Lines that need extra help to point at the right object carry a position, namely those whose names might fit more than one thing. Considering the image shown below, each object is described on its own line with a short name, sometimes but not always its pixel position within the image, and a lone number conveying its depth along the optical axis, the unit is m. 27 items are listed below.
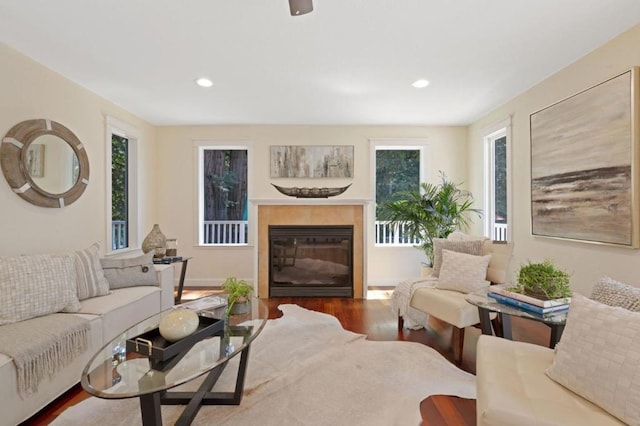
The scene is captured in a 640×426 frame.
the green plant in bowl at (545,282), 2.01
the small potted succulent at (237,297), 2.18
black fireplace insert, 4.44
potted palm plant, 4.32
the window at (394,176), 5.02
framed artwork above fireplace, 4.88
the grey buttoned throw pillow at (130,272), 2.96
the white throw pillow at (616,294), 1.59
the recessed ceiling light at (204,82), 3.21
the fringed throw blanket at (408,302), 3.07
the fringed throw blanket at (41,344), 1.71
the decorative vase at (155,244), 3.85
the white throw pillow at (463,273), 2.82
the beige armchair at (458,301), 2.52
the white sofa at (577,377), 1.16
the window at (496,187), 4.15
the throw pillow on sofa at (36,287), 2.04
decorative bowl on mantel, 4.46
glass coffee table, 1.35
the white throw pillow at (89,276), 2.58
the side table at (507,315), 1.87
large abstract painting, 2.33
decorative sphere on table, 1.62
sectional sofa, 1.76
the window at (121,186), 3.83
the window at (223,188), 5.06
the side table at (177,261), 3.74
